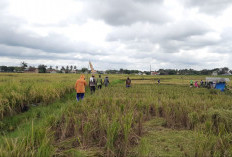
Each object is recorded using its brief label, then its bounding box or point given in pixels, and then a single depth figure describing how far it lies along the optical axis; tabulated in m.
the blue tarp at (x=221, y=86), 13.59
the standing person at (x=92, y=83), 10.16
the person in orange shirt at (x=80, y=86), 6.98
